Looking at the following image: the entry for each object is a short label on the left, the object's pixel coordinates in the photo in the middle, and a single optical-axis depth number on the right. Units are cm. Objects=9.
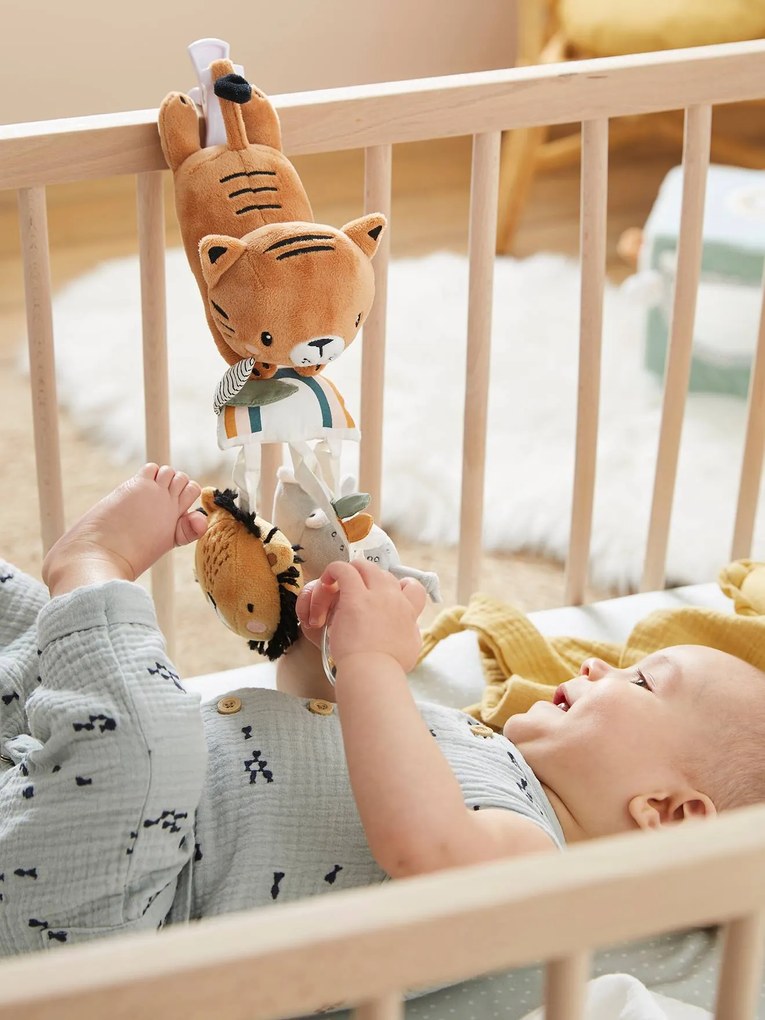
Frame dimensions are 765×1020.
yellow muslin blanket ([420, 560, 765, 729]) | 103
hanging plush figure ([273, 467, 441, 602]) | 81
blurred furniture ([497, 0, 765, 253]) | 230
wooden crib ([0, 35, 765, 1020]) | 37
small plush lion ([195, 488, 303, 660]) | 81
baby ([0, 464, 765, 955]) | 72
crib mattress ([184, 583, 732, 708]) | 107
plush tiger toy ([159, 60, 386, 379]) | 74
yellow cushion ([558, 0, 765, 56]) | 229
